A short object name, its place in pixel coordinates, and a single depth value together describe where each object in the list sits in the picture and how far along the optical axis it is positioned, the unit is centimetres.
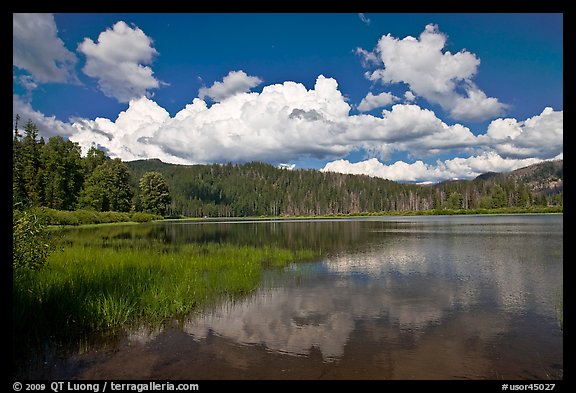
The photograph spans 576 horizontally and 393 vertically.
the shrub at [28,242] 1541
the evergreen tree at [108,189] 9638
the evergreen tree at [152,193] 13388
